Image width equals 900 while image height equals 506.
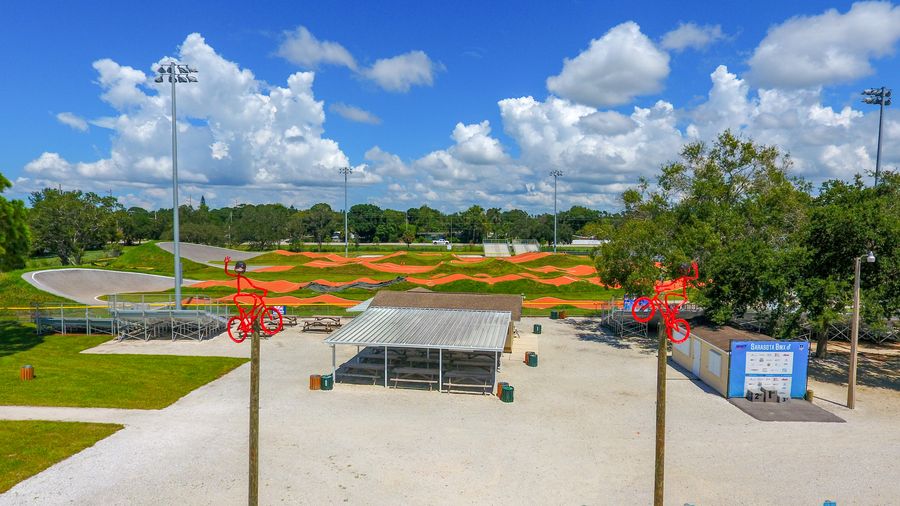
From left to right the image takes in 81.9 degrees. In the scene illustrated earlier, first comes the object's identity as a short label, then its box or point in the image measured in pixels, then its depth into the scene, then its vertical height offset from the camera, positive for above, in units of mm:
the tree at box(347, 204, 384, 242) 148750 +2781
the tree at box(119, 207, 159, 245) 122312 -240
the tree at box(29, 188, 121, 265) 79750 +464
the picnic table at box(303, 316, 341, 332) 36047 -6638
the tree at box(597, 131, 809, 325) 28359 +375
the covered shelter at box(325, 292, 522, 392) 23859 -4971
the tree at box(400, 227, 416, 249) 130250 -618
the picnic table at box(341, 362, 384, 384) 24969 -6944
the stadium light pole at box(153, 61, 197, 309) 33969 +9977
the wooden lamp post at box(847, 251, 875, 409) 21156 -4348
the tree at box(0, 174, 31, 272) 28703 -545
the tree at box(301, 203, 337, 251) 129250 +2168
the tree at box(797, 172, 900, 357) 23797 -725
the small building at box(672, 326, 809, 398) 22500 -5488
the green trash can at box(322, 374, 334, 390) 23344 -6791
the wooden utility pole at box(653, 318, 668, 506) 10023 -3706
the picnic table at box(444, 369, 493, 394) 23922 -6827
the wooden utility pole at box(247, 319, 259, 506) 9895 -4072
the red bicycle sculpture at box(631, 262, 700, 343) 8941 -1424
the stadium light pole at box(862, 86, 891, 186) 45125 +12825
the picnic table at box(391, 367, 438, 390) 24031 -6783
